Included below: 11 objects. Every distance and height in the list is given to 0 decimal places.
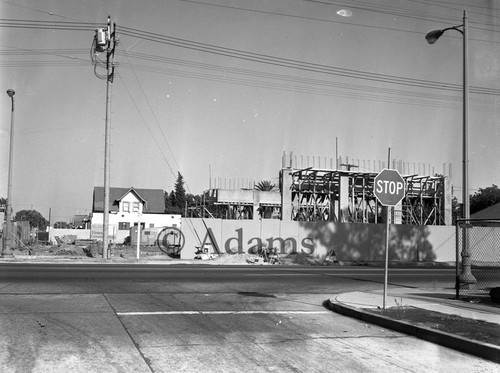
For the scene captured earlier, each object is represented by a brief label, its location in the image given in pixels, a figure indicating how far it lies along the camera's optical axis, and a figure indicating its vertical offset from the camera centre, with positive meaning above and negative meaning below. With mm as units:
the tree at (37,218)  123450 -2542
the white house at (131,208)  68188 +340
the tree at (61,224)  81325 -2607
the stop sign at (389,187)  10281 +597
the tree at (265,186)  76756 +4248
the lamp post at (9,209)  27031 -94
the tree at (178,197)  124938 +3654
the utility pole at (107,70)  27656 +7925
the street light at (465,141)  14867 +2391
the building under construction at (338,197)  36250 +1372
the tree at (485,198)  76769 +3206
